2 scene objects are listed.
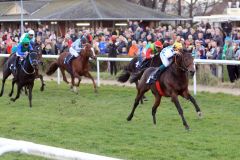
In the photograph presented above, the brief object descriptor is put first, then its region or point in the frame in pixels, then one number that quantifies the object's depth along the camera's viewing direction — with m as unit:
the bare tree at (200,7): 50.18
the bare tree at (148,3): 44.97
